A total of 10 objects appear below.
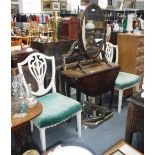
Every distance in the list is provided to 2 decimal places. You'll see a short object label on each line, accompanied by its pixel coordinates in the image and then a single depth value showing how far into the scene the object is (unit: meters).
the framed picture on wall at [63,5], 8.52
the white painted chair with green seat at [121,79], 2.97
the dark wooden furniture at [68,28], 3.00
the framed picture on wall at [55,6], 8.32
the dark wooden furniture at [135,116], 1.71
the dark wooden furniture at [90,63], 2.51
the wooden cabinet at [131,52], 3.43
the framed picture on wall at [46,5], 8.09
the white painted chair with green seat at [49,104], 1.98
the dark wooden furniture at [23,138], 1.79
